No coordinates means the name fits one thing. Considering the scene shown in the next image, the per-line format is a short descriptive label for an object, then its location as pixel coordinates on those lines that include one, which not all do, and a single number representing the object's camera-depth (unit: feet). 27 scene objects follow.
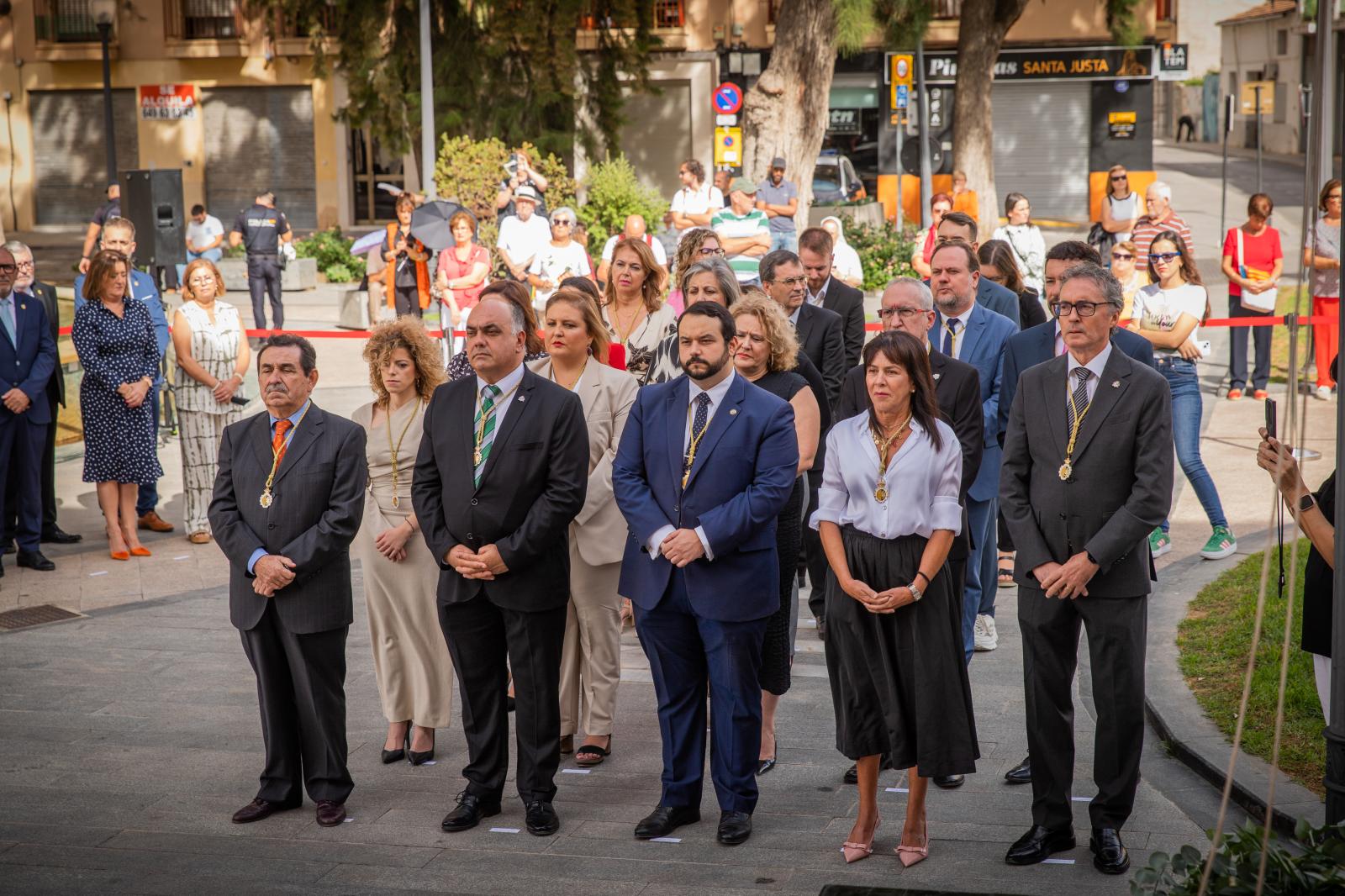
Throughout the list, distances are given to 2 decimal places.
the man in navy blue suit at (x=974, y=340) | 24.66
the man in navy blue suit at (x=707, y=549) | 18.42
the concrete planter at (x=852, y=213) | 85.76
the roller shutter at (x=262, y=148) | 134.92
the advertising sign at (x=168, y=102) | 134.62
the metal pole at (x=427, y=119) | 70.74
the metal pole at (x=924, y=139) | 95.96
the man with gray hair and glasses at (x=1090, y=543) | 17.37
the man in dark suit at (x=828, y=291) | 28.60
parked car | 107.45
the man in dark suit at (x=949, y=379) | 21.90
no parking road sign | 82.94
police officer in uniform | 69.41
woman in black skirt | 17.67
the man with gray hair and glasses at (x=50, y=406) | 33.22
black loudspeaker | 61.93
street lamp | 97.55
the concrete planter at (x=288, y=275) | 85.46
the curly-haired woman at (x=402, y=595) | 21.67
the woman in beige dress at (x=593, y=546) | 21.50
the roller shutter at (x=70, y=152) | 139.85
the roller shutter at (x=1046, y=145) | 124.57
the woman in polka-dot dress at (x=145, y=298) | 34.55
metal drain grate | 28.99
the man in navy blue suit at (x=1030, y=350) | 24.66
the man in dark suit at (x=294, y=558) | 19.19
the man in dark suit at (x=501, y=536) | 18.86
